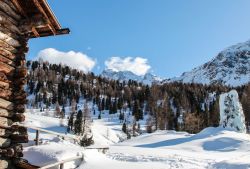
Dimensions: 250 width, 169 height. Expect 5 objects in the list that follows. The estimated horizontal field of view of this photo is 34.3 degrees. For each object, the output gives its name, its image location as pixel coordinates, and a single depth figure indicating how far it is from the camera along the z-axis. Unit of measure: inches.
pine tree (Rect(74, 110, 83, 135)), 4178.6
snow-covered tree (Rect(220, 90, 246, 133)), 2503.7
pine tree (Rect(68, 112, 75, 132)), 4597.7
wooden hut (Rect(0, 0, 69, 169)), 449.1
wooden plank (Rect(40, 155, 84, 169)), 485.9
